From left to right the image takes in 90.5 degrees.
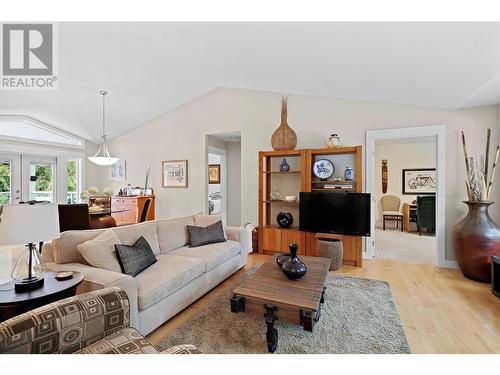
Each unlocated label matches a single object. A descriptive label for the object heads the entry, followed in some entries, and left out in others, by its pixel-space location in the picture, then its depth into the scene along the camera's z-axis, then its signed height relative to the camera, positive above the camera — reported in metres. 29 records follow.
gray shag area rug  1.85 -1.19
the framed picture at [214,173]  7.04 +0.41
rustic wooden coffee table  1.80 -0.84
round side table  1.42 -0.64
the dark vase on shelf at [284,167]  4.39 +0.36
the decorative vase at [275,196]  4.50 -0.16
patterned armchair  1.09 -0.69
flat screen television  3.64 -0.39
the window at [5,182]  4.80 +0.12
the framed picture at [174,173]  5.60 +0.33
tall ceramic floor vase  3.03 -0.69
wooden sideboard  5.45 -0.45
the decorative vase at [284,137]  4.21 +0.86
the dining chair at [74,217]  3.48 -0.41
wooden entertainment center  3.85 +0.00
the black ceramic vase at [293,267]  2.16 -0.71
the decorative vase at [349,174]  3.92 +0.21
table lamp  1.49 -0.27
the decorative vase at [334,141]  3.92 +0.73
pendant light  4.36 +0.51
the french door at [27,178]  4.86 +0.20
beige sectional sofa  1.90 -0.77
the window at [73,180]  5.90 +0.19
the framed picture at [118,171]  6.25 +0.43
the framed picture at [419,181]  6.67 +0.16
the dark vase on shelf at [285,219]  4.37 -0.57
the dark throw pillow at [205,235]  3.24 -0.63
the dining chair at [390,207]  6.59 -0.56
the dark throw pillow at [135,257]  2.18 -0.64
